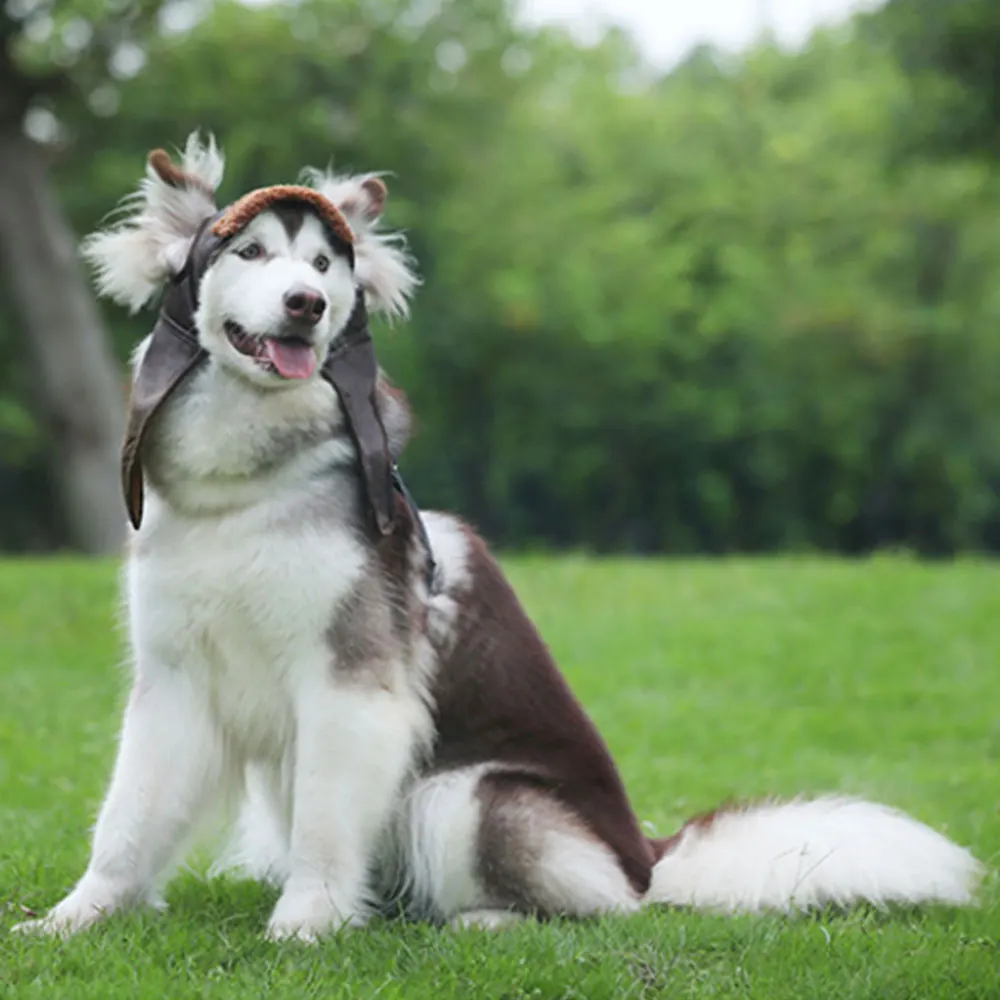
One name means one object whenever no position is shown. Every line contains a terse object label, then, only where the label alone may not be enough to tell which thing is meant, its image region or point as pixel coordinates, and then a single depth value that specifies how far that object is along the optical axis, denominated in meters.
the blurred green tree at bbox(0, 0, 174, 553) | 31.56
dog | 8.24
